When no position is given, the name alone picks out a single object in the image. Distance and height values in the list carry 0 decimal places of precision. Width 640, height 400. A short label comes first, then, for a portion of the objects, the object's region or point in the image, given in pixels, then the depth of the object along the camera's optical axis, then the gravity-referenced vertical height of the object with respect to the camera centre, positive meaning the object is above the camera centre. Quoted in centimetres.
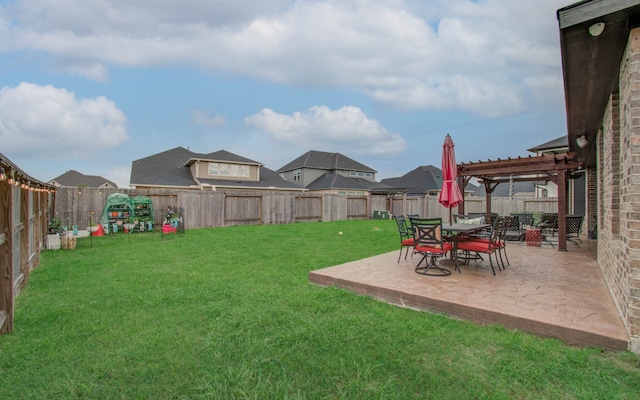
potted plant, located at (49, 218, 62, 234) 928 -77
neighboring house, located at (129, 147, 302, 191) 2125 +202
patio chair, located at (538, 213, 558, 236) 944 -79
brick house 251 +109
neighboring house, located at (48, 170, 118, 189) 3558 +260
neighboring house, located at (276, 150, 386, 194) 2939 +291
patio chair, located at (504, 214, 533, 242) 868 -103
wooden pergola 780 +80
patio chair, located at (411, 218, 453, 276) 488 -76
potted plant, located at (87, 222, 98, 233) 1127 -99
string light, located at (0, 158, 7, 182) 298 +29
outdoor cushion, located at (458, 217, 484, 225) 771 -59
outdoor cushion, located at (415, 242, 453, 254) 486 -83
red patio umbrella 624 +44
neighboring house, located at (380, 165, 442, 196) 3041 +193
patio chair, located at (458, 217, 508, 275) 493 -78
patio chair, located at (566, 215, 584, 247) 812 -70
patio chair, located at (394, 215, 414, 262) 582 -64
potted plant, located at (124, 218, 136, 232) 1215 -96
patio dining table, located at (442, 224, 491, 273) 511 -54
